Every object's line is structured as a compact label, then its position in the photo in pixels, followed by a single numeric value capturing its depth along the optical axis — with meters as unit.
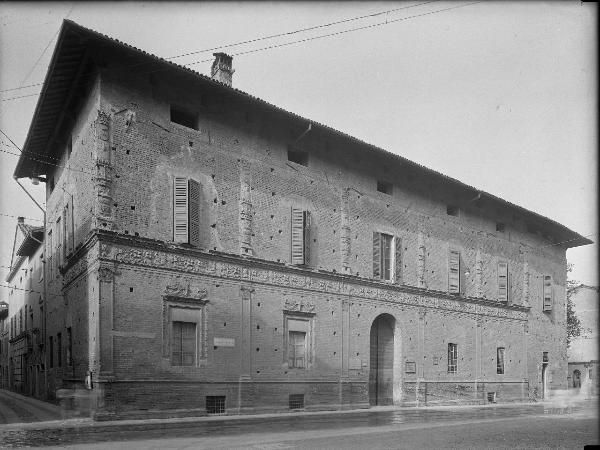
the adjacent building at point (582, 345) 49.16
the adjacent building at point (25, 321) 25.39
